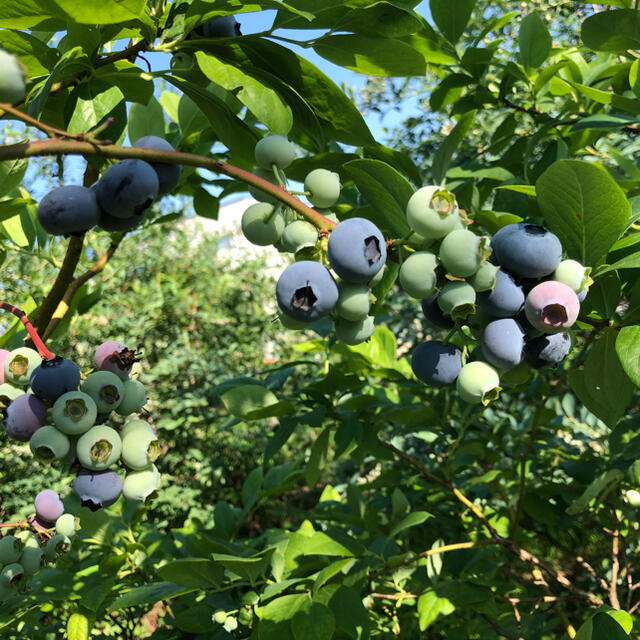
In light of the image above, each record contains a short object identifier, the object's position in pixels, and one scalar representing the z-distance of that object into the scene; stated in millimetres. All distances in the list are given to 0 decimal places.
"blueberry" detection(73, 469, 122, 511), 209
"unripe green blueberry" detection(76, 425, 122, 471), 206
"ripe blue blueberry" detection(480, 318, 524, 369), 169
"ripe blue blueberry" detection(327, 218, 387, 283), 155
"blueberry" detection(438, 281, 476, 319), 161
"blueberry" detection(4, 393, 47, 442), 206
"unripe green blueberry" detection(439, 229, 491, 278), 157
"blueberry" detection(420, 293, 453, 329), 179
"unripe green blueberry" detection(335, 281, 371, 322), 169
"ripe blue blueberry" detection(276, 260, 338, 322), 160
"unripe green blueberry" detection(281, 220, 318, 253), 171
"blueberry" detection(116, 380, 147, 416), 225
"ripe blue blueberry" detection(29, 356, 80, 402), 205
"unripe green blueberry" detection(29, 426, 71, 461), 202
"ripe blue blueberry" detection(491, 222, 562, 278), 166
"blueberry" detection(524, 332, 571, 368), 176
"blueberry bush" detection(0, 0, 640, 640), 169
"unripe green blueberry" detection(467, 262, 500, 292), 164
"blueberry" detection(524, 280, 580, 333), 161
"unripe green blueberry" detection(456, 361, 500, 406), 170
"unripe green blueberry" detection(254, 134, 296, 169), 183
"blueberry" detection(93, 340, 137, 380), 227
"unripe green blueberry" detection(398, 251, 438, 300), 162
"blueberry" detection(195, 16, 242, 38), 216
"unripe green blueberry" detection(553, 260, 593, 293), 169
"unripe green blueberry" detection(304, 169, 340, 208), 184
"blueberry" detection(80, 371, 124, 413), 214
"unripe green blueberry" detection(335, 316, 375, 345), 181
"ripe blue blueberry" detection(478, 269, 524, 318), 169
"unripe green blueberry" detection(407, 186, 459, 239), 159
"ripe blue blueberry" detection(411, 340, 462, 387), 179
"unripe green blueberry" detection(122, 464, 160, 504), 218
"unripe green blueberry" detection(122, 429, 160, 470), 214
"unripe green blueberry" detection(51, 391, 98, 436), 204
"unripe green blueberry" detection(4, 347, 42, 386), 219
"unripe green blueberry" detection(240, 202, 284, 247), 184
